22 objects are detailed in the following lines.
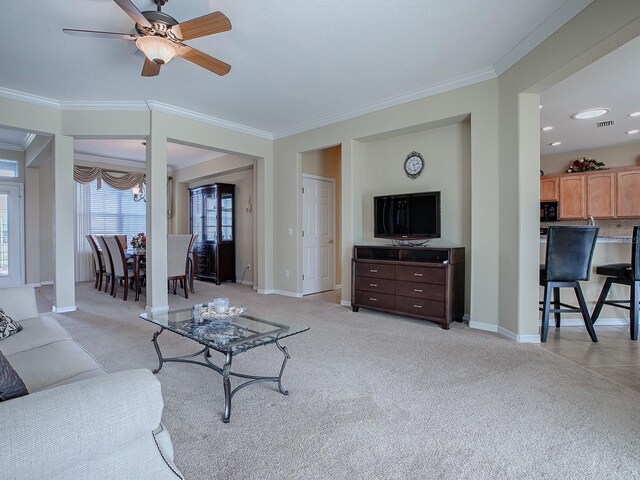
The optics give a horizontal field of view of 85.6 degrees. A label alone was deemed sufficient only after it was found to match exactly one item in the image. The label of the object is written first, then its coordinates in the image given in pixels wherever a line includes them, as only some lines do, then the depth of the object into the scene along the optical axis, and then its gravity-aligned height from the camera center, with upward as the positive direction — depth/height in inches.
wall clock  171.5 +35.1
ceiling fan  87.4 +54.4
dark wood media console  143.2 -20.9
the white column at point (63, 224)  172.2 +6.6
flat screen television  155.2 +8.9
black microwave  253.9 +16.5
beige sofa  29.5 -18.1
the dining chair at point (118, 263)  201.8 -15.8
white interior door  224.7 +0.2
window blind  286.4 +21.4
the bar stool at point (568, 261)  124.8 -10.1
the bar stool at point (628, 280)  127.3 -18.2
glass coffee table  75.2 -24.2
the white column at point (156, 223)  173.0 +6.8
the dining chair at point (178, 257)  205.0 -12.5
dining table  203.9 -16.4
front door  247.4 +1.8
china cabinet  277.3 +0.8
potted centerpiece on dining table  232.3 -3.9
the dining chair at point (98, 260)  236.1 -16.4
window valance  271.4 +49.7
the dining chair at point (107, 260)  215.5 -14.6
